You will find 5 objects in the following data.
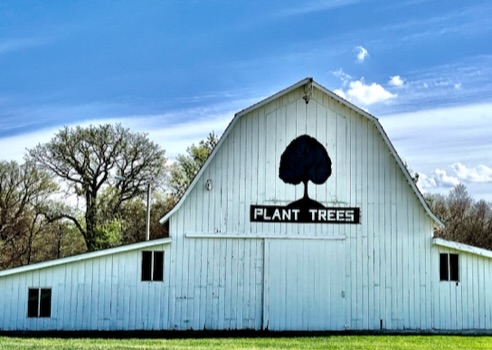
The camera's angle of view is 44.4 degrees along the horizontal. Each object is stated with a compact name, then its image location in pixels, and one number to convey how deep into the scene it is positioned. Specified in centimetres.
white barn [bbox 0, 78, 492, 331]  1738
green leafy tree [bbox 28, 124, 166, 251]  3725
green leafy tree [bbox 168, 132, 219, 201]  4131
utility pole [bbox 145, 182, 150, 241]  2462
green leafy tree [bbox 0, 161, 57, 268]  3612
